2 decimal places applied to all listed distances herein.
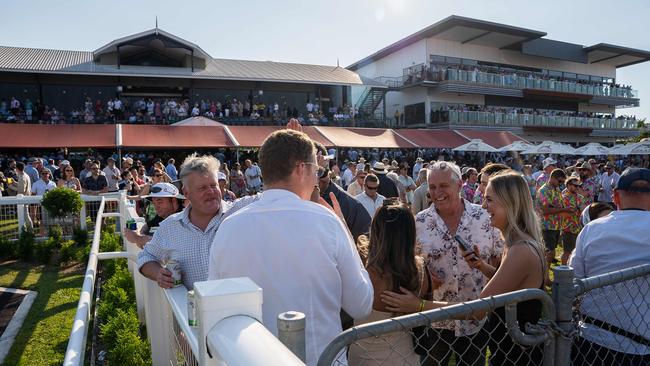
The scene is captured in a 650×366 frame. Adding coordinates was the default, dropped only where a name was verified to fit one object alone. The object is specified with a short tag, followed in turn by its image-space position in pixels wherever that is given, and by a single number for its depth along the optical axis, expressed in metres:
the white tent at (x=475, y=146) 24.61
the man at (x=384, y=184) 7.70
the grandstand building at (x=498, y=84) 32.75
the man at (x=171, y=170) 14.95
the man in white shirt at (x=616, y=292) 2.55
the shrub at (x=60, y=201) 8.99
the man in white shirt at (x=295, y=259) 1.80
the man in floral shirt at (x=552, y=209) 7.16
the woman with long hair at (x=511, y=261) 2.44
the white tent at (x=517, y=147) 25.66
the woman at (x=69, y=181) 11.00
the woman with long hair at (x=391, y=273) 2.42
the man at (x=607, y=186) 12.54
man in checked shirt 2.82
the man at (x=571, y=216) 7.07
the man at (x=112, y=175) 12.04
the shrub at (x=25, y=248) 8.67
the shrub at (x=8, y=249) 8.77
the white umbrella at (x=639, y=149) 26.19
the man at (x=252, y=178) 15.95
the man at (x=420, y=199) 7.83
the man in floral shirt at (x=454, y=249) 3.11
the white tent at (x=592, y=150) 27.09
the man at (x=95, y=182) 11.09
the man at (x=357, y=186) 8.70
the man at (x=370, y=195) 6.43
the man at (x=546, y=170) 9.31
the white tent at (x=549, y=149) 25.17
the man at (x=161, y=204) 4.13
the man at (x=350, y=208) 4.06
